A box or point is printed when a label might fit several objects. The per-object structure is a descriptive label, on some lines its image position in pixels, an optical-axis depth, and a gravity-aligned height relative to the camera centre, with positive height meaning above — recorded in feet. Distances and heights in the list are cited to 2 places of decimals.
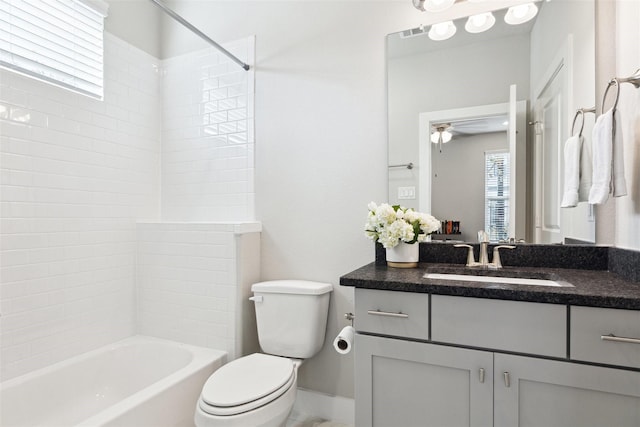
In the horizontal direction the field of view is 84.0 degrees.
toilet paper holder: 6.08 -1.81
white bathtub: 5.13 -2.92
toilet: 4.59 -2.44
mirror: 5.22 +1.75
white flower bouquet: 5.30 -0.23
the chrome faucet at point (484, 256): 5.30 -0.70
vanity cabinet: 3.35 -1.62
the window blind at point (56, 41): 5.70 +3.00
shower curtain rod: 5.72 +3.24
